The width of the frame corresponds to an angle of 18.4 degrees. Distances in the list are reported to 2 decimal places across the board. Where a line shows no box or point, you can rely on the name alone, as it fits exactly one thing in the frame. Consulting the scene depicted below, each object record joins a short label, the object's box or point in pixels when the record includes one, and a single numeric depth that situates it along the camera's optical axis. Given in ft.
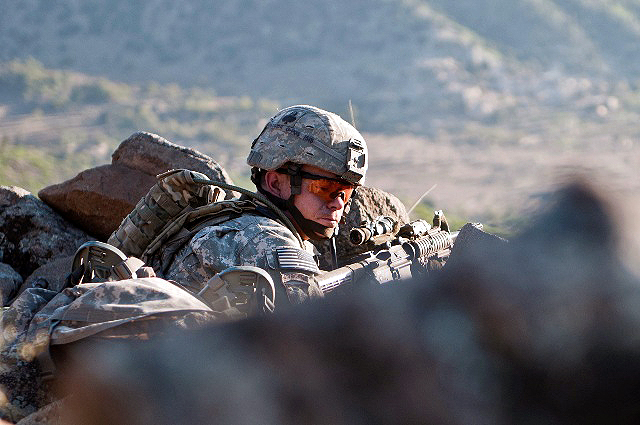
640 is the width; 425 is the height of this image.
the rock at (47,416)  14.83
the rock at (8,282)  36.52
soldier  26.01
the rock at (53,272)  36.36
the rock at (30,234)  40.11
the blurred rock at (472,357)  11.23
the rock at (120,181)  40.39
